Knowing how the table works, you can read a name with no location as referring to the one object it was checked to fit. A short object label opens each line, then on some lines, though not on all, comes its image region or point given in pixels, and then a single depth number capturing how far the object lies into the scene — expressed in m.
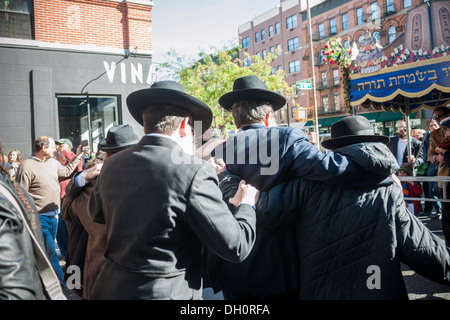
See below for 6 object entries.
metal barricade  5.04
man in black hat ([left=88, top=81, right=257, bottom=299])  1.60
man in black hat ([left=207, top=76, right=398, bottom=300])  1.99
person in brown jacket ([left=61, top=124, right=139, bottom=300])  2.86
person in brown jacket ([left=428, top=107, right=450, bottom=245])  4.58
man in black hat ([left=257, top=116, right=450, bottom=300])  1.99
